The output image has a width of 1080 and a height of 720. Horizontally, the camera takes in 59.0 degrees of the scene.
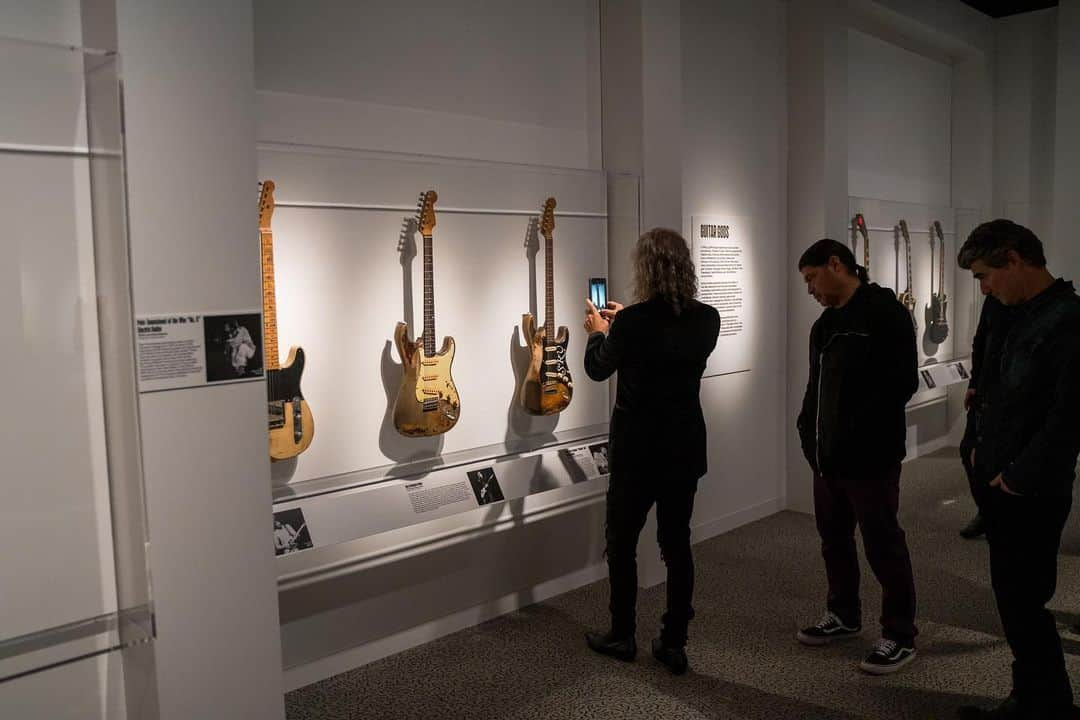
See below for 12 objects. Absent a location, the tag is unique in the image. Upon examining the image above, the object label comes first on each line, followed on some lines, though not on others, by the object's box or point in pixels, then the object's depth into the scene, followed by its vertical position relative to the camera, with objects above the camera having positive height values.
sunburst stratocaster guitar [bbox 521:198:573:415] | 4.02 -0.28
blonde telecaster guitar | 3.08 -0.29
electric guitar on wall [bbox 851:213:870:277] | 6.02 +0.36
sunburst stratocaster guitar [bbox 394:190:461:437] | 3.51 -0.30
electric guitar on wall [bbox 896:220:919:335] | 6.65 -0.05
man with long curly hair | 3.18 -0.34
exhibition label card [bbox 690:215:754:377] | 5.18 +0.05
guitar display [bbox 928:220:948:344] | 7.11 -0.18
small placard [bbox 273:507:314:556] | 3.02 -0.74
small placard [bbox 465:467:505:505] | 3.66 -0.73
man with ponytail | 3.26 -0.44
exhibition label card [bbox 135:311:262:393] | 2.44 -0.12
